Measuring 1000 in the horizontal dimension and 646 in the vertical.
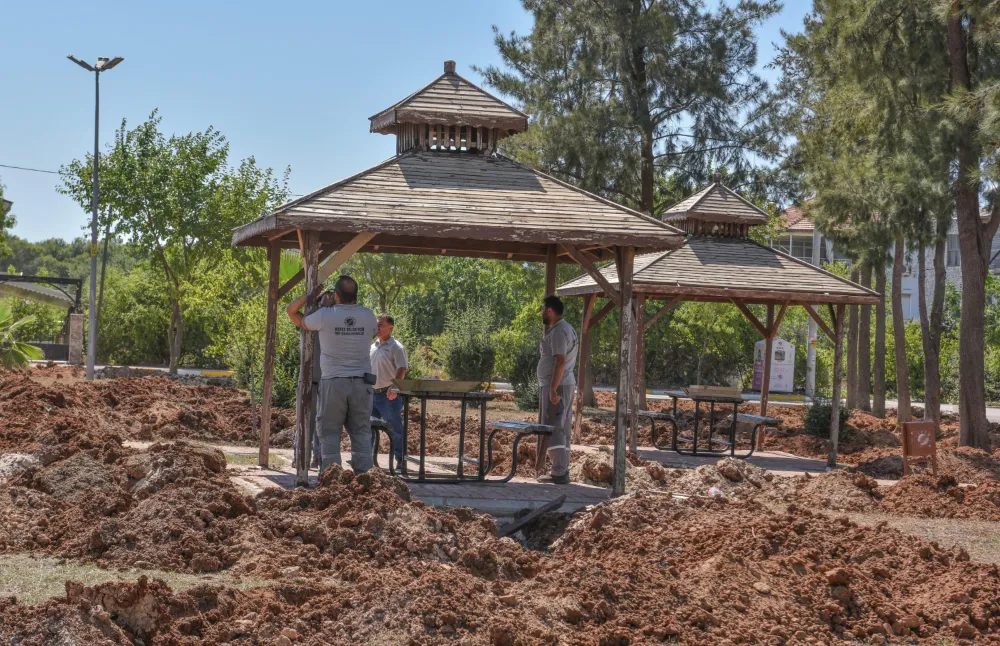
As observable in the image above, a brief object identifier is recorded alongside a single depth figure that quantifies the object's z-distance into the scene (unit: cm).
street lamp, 2941
